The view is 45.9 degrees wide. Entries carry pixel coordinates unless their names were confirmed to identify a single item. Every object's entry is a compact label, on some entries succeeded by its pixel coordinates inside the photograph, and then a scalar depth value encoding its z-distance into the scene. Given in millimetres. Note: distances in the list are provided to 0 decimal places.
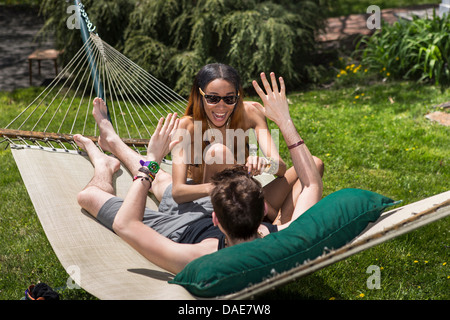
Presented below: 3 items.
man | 1900
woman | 2646
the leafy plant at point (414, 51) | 5809
